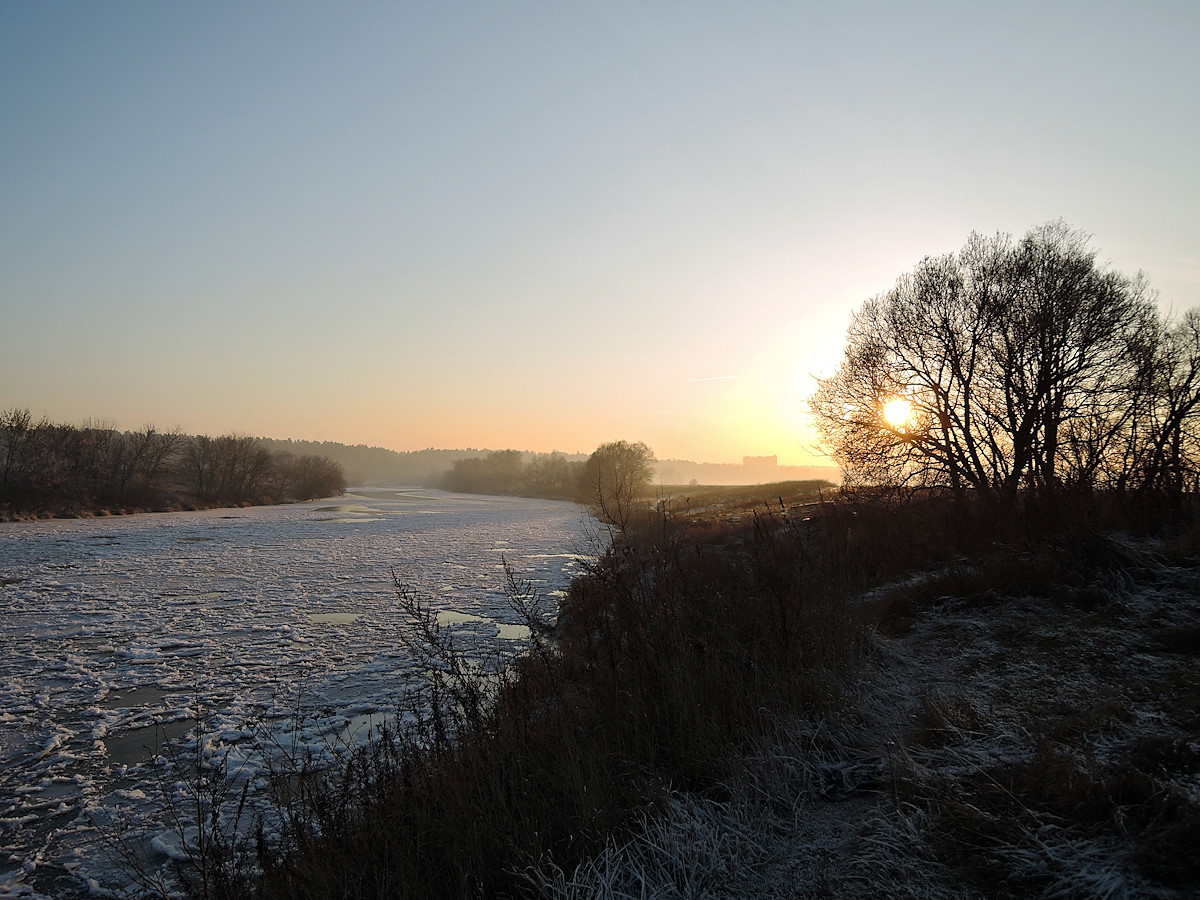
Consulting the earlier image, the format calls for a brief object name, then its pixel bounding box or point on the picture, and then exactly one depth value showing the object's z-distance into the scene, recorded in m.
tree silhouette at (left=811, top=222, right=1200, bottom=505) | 14.40
